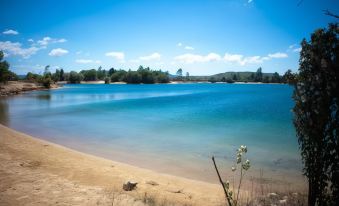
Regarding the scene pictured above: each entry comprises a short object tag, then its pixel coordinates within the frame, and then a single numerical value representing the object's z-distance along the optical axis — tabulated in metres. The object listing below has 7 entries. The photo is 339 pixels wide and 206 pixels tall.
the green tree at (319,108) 4.30
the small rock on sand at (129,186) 8.19
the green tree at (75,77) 187.38
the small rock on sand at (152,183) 9.32
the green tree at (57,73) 188.40
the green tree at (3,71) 68.62
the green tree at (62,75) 193.38
